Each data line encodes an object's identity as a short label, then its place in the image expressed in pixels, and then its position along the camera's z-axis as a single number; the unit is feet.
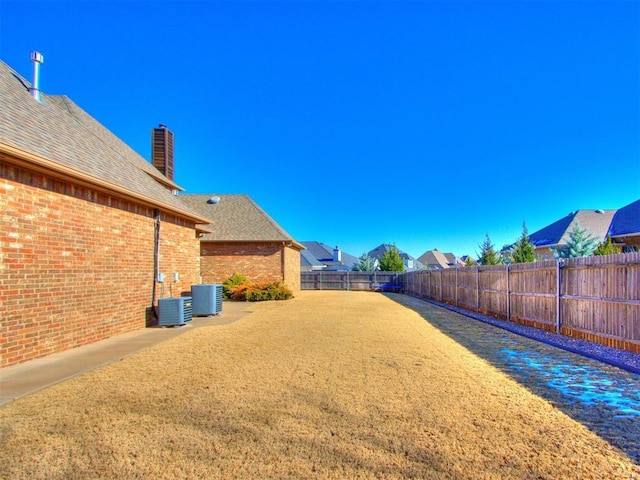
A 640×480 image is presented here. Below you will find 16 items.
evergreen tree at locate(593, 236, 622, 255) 50.09
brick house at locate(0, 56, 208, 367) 19.06
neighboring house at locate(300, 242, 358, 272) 146.04
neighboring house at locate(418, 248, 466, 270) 238.89
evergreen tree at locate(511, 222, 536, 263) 63.67
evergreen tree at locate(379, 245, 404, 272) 105.77
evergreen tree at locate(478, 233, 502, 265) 79.20
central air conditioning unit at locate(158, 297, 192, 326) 32.32
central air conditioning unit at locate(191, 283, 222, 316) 39.45
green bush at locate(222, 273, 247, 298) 61.62
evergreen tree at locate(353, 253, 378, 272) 120.57
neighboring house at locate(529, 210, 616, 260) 80.28
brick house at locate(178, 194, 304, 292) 67.00
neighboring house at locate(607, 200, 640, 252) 66.62
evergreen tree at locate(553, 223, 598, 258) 55.11
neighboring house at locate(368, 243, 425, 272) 198.09
